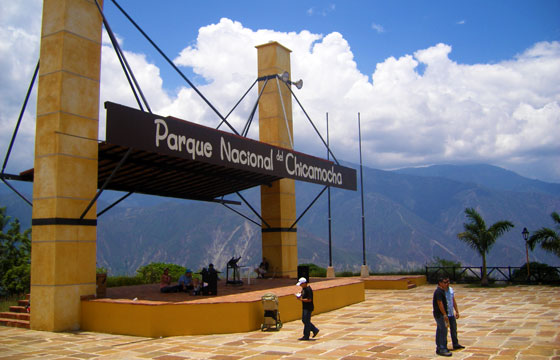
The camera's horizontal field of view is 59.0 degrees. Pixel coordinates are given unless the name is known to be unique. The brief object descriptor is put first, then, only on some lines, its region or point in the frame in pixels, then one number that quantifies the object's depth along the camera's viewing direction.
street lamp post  26.08
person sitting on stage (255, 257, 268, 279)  22.06
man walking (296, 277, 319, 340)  11.38
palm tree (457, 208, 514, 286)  26.19
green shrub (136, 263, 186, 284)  25.33
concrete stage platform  12.27
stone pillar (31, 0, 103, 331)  13.23
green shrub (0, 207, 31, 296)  22.26
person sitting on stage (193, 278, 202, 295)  15.24
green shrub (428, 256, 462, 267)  33.94
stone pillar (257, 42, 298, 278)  22.66
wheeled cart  13.02
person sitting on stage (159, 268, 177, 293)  17.40
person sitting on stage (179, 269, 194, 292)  16.56
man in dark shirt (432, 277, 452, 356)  9.46
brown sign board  12.39
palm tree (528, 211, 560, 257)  25.17
